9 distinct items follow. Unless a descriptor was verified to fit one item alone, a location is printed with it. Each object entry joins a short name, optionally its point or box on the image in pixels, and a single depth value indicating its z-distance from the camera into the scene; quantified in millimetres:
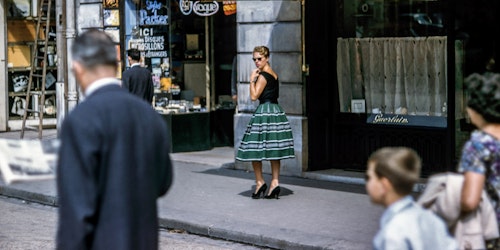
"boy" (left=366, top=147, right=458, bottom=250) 4055
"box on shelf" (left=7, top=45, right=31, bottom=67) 19609
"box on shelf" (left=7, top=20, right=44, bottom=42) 19625
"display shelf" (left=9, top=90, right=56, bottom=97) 19656
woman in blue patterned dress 4801
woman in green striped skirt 11055
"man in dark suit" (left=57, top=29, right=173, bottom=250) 4305
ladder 19188
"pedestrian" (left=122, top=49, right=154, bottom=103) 12711
